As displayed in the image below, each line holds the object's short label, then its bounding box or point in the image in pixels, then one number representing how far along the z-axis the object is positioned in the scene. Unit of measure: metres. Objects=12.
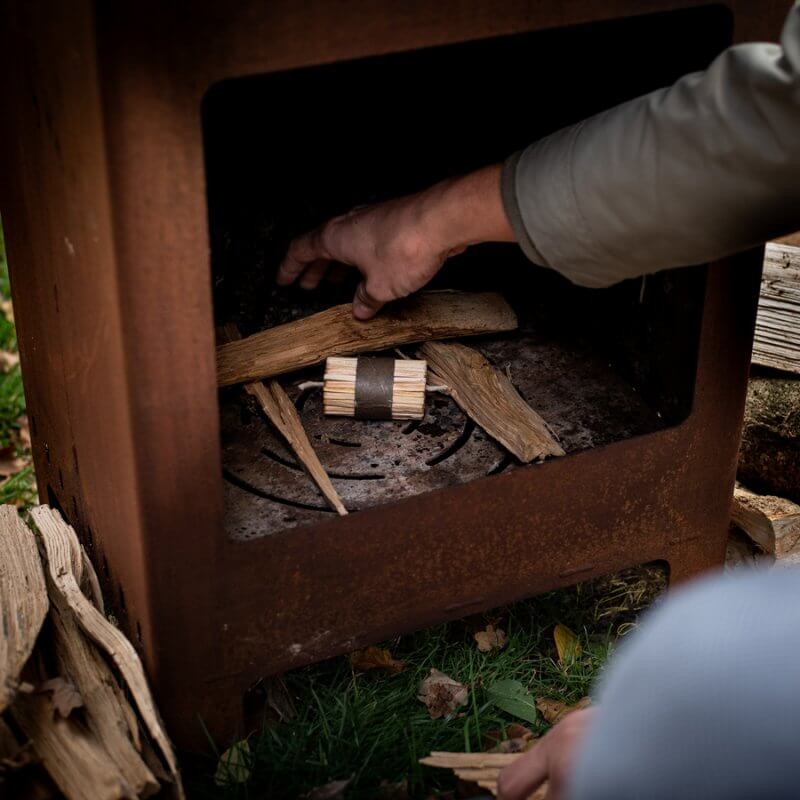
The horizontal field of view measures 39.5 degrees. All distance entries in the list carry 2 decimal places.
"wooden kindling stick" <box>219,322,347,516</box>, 1.91
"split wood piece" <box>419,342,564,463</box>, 1.98
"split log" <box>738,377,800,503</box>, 2.33
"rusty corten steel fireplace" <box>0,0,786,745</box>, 1.46
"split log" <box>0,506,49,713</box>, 1.61
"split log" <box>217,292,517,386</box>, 2.07
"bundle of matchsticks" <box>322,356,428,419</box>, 2.10
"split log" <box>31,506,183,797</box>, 1.64
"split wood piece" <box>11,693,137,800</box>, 1.53
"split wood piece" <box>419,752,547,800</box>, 1.74
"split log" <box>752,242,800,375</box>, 2.36
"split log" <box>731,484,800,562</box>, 2.24
